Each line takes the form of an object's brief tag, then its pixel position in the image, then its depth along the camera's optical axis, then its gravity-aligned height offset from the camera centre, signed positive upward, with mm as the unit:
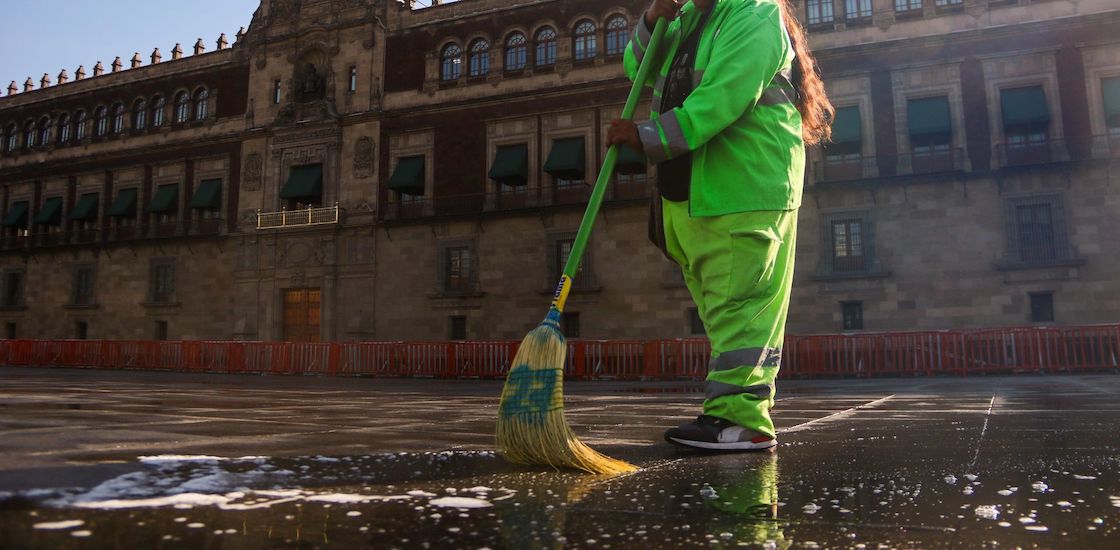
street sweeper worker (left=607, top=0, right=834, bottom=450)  2400 +551
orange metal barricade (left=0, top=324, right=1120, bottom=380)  13453 -88
